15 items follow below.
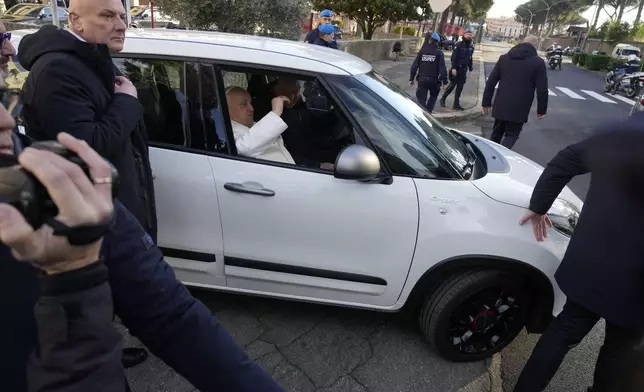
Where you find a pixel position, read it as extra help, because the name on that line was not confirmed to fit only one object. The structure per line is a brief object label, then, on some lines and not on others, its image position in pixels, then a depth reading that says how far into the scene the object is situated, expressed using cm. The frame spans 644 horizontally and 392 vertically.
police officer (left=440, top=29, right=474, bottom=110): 1002
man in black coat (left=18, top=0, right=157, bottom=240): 172
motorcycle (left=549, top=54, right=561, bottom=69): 2802
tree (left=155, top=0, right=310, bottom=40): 778
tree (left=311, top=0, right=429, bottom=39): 1920
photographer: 98
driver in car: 255
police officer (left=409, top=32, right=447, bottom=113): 873
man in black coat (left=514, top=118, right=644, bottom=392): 173
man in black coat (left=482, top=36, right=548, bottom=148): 551
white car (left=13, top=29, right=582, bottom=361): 223
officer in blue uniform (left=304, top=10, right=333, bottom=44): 801
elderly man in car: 238
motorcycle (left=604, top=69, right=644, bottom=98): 1526
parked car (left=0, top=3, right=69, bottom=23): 1700
